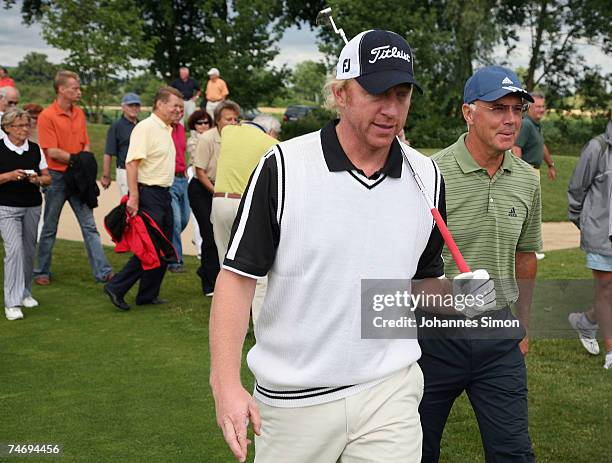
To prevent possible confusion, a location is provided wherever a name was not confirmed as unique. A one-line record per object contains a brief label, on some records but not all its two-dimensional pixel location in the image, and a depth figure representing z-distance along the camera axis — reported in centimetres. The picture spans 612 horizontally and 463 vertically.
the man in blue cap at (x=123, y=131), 1217
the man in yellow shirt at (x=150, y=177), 941
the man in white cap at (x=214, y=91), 2373
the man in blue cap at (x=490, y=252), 402
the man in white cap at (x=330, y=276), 289
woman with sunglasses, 1164
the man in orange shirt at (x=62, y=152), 1046
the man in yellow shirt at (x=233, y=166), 820
